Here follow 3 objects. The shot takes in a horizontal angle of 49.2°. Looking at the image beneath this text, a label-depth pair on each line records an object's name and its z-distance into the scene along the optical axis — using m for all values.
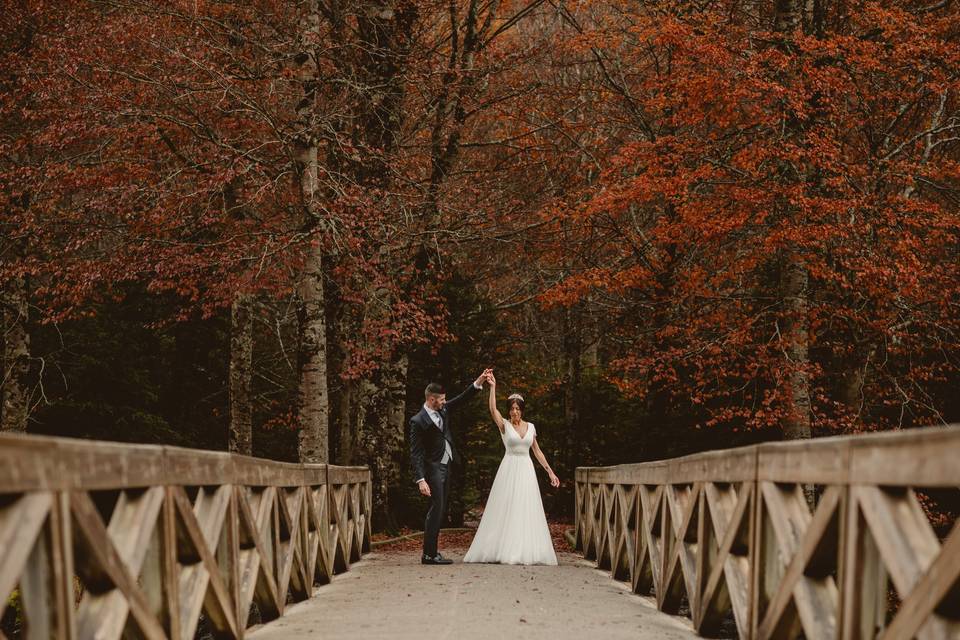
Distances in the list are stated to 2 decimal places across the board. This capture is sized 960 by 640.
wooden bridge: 3.30
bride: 13.38
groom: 12.12
